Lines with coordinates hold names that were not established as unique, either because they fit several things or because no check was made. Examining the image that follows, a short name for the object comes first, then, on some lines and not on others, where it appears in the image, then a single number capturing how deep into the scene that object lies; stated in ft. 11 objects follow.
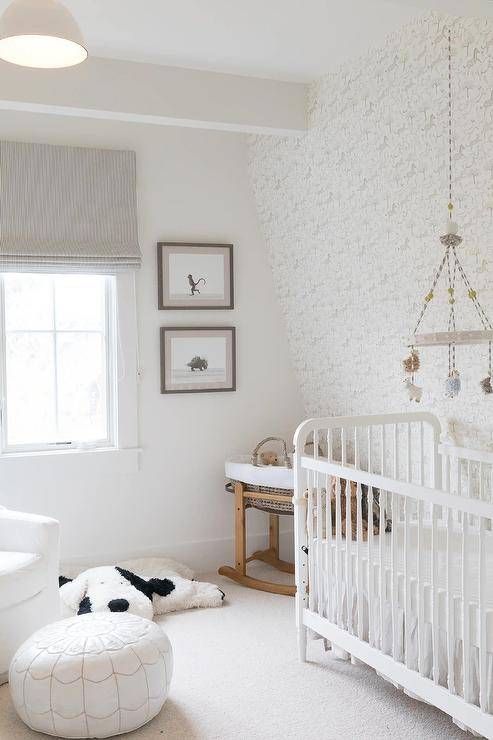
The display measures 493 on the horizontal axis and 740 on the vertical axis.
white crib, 6.95
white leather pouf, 7.75
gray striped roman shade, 12.00
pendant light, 5.68
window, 12.44
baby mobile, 8.31
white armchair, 9.35
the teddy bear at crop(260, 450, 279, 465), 12.97
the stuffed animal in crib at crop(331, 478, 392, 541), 10.23
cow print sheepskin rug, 10.93
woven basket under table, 12.35
